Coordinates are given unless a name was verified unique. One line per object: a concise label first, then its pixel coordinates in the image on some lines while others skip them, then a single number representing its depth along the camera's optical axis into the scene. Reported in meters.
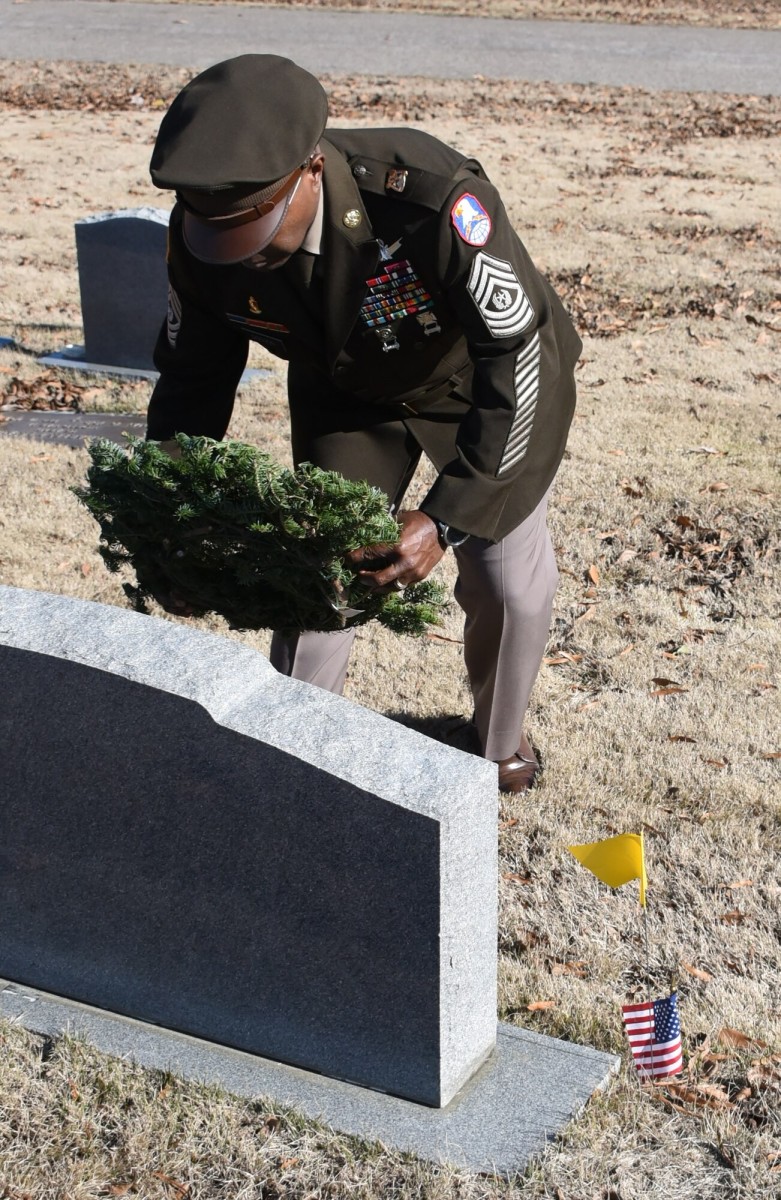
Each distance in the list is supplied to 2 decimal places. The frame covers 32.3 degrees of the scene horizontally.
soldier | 2.88
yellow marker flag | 3.09
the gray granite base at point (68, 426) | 7.05
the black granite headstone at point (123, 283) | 7.64
